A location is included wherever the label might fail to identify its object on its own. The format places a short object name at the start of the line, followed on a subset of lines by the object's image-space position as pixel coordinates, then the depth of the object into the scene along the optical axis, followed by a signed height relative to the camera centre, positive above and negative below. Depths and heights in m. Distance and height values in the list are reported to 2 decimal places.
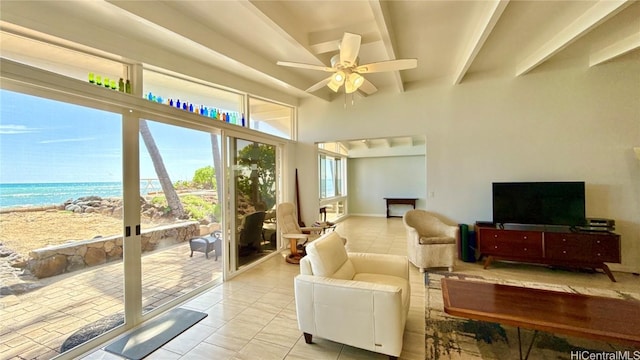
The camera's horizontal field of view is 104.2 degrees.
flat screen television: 3.78 -0.40
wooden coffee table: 1.79 -1.09
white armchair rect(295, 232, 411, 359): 1.94 -1.04
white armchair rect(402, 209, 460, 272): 3.96 -1.04
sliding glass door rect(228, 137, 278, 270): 4.10 -0.27
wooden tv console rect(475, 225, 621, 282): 3.54 -1.05
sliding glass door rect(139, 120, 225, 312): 2.87 -0.36
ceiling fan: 2.43 +1.23
